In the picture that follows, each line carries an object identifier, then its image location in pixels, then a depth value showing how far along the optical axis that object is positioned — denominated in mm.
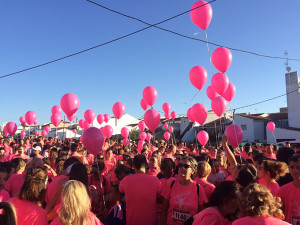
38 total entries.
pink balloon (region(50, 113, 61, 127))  10438
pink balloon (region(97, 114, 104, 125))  13548
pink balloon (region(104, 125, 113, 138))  9984
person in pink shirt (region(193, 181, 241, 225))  1853
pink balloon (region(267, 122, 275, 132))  13248
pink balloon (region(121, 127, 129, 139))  11758
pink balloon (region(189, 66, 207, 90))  6664
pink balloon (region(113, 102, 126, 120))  9117
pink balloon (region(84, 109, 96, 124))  10367
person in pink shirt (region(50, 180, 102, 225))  1774
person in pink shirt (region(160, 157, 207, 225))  2779
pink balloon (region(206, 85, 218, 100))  7907
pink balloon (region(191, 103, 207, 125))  7652
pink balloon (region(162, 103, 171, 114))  11285
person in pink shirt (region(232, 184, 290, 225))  1559
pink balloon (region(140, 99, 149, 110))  9977
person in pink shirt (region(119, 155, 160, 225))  3049
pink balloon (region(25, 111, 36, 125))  11903
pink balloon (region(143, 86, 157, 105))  7840
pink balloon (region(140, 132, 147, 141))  12562
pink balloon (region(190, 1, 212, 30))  5477
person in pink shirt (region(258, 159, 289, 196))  2875
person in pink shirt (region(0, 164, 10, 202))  3180
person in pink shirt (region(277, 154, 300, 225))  2408
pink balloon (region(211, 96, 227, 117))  7396
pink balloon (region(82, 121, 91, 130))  11891
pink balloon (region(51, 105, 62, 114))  11077
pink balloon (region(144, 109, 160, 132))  7354
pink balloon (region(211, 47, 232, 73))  5746
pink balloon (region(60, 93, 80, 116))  6949
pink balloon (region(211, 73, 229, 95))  6074
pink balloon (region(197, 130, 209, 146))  8516
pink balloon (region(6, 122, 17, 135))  11797
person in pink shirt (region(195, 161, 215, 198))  3257
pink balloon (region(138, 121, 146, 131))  13138
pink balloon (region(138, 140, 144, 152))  10781
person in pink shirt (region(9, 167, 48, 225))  2004
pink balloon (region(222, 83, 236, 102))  7113
